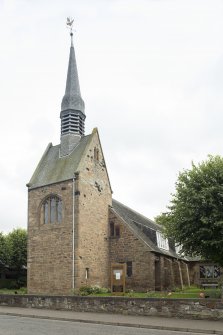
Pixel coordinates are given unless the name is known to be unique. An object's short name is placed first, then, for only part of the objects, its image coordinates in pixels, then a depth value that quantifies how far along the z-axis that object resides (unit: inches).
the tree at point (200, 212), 958.4
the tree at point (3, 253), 1872.5
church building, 1337.4
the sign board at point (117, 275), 1114.7
